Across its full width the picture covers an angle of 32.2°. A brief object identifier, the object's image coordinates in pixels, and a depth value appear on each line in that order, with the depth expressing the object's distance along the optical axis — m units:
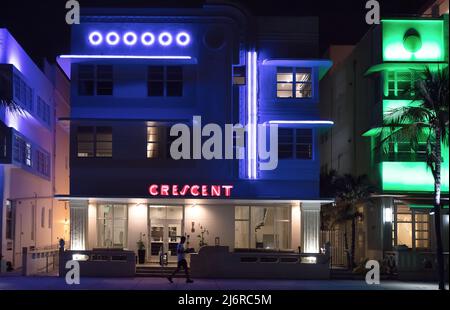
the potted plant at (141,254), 37.75
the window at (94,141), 37.09
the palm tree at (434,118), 27.84
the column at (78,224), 36.22
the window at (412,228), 39.91
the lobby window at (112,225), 38.72
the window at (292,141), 37.50
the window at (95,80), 37.28
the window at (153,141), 37.22
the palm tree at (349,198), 39.91
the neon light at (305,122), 36.84
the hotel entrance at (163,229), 38.81
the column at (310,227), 37.03
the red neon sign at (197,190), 36.00
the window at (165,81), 37.56
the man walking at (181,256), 29.14
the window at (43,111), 45.01
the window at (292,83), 37.94
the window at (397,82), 39.25
